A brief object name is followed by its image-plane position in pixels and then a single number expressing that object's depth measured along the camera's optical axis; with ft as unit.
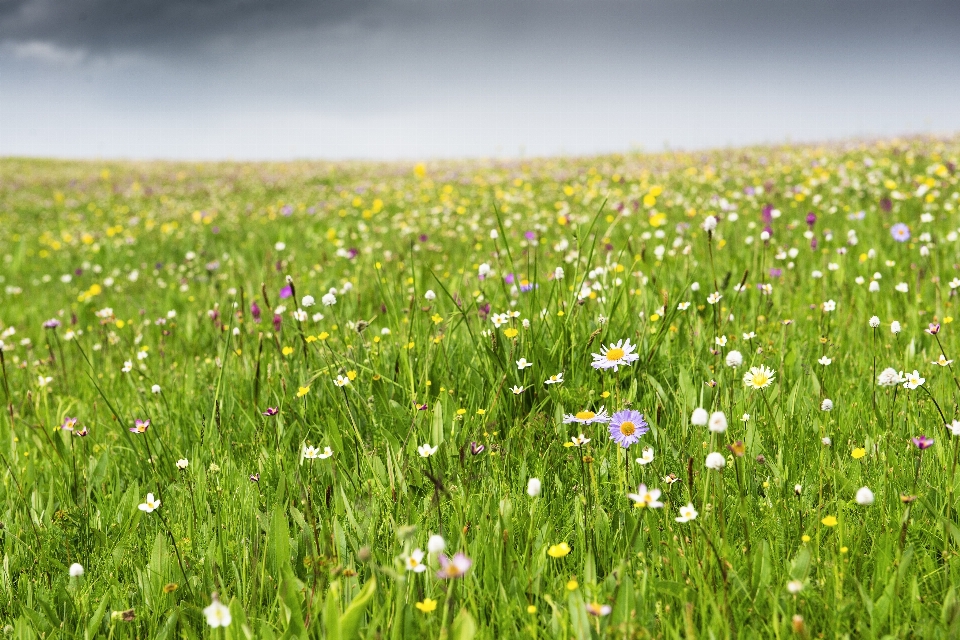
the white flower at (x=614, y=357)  4.50
